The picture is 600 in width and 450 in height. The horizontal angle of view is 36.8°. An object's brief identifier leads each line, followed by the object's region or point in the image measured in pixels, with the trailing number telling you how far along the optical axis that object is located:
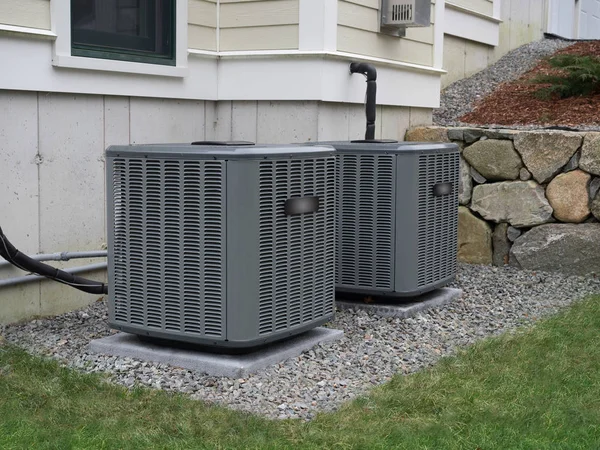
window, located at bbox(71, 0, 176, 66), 5.39
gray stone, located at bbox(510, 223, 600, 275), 6.69
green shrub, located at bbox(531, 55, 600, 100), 8.45
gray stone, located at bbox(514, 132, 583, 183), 6.76
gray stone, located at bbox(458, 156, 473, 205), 7.18
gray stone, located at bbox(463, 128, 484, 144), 7.11
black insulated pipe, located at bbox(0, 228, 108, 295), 4.66
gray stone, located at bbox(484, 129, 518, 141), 6.96
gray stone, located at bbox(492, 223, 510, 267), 7.07
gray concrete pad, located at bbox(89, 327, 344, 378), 4.20
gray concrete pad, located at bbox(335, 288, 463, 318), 5.45
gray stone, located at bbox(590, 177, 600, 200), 6.69
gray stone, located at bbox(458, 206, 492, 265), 7.14
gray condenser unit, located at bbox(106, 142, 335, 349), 4.13
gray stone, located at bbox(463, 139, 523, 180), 6.98
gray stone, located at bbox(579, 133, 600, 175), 6.64
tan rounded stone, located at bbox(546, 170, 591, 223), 6.73
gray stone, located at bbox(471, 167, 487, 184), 7.16
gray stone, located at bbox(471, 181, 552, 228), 6.88
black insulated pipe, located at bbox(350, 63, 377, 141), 6.32
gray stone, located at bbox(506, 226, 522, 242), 7.02
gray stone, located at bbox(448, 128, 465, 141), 7.19
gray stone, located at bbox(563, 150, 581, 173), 6.75
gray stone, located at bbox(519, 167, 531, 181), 6.93
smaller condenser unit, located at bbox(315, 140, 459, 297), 5.38
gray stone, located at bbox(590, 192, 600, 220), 6.67
